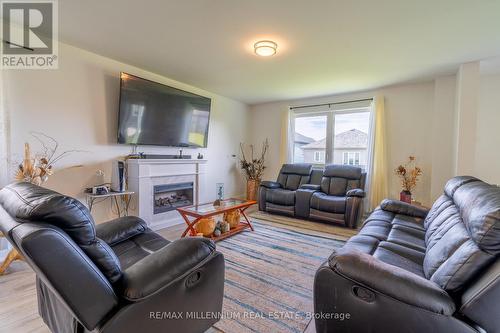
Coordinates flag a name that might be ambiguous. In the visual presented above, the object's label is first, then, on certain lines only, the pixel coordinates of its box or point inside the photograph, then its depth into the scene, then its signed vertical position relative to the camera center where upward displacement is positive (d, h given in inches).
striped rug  64.0 -41.9
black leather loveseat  144.3 -22.2
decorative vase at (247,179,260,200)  219.5 -26.5
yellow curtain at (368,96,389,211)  168.7 +0.8
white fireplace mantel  131.8 -13.2
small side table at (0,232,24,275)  82.9 -37.6
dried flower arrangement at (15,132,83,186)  90.4 -2.9
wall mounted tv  130.2 +26.3
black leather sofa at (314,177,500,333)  38.4 -22.0
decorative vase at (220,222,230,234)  122.0 -35.2
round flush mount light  105.1 +50.6
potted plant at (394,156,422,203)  150.9 -8.6
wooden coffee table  109.3 -24.9
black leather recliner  33.9 -20.3
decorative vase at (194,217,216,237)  113.7 -32.6
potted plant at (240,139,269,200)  220.2 -8.3
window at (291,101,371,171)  185.6 +22.7
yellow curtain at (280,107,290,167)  214.1 +21.6
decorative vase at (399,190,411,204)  147.7 -20.8
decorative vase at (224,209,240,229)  129.3 -32.1
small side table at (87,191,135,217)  125.1 -24.4
